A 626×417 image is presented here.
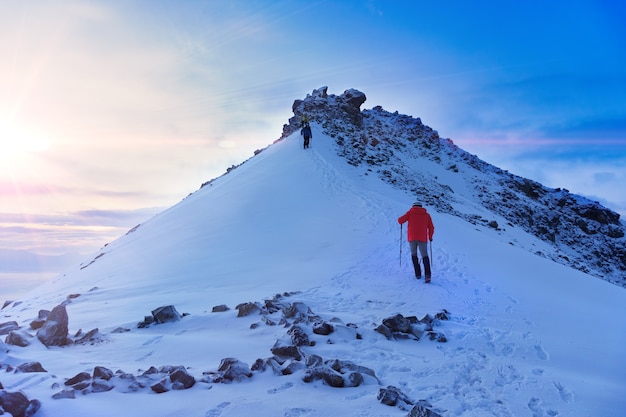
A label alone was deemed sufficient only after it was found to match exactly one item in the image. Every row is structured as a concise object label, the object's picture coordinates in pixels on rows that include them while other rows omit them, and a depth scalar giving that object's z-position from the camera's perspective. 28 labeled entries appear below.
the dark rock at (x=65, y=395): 4.12
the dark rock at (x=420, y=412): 4.04
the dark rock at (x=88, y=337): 6.93
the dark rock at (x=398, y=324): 7.16
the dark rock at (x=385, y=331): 6.92
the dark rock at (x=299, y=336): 6.20
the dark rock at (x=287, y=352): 5.61
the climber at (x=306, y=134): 29.59
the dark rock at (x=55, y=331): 6.72
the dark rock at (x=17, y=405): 3.58
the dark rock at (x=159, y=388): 4.56
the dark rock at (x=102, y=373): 4.69
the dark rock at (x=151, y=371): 4.97
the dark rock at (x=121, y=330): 7.64
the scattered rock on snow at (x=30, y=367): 4.96
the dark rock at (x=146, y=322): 7.84
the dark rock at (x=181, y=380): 4.62
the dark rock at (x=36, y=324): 7.98
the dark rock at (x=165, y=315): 7.93
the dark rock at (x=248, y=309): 8.00
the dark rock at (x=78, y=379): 4.55
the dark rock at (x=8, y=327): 7.88
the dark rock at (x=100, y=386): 4.42
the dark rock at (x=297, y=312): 7.61
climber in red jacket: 11.49
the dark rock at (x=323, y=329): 6.70
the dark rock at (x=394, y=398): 4.43
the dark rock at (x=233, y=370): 4.86
